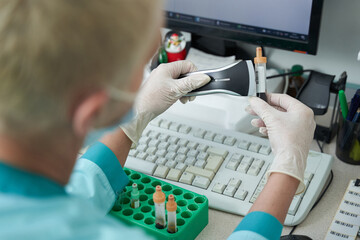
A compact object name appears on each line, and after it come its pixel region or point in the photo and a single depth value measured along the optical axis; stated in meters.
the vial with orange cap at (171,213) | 0.81
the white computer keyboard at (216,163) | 0.91
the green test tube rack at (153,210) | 0.83
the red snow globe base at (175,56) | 1.28
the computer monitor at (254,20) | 1.08
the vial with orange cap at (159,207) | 0.82
